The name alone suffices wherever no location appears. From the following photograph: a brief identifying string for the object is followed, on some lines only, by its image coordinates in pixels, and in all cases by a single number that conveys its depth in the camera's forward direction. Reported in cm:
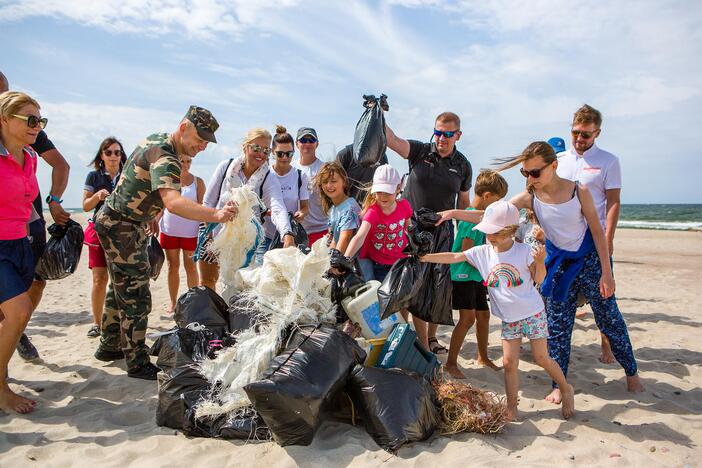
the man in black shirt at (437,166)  429
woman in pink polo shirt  310
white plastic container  326
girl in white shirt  307
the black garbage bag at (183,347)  309
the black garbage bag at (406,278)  306
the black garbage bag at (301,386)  249
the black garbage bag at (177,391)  289
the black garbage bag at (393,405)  265
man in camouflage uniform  322
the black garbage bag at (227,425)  274
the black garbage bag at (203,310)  344
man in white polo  396
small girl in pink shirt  380
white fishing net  276
